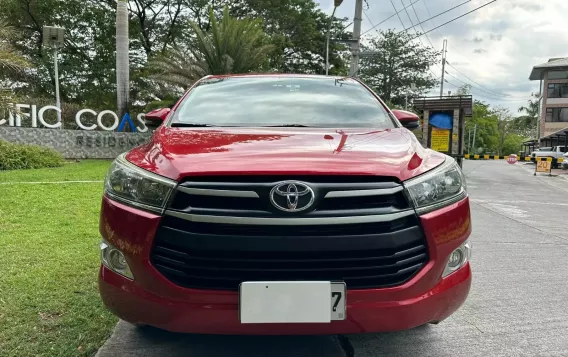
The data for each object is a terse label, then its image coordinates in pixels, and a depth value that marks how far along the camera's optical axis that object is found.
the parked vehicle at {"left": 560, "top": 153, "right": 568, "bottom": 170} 22.91
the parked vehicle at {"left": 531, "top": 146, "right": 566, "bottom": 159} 32.53
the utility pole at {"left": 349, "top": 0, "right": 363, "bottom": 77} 14.54
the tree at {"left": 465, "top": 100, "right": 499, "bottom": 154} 68.69
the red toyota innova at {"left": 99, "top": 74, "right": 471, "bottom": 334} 1.69
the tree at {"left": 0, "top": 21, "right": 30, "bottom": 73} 7.93
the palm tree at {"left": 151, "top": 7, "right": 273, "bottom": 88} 17.17
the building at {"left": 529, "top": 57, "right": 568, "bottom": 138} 44.38
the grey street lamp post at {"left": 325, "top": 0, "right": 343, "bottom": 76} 15.30
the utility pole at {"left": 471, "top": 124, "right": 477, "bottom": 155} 65.56
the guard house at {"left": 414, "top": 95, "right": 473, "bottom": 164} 13.55
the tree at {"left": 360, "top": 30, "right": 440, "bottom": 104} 41.53
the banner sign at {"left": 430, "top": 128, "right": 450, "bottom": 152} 13.78
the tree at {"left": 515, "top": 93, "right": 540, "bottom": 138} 70.69
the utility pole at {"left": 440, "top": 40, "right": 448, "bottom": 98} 44.95
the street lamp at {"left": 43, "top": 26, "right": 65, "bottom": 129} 14.87
